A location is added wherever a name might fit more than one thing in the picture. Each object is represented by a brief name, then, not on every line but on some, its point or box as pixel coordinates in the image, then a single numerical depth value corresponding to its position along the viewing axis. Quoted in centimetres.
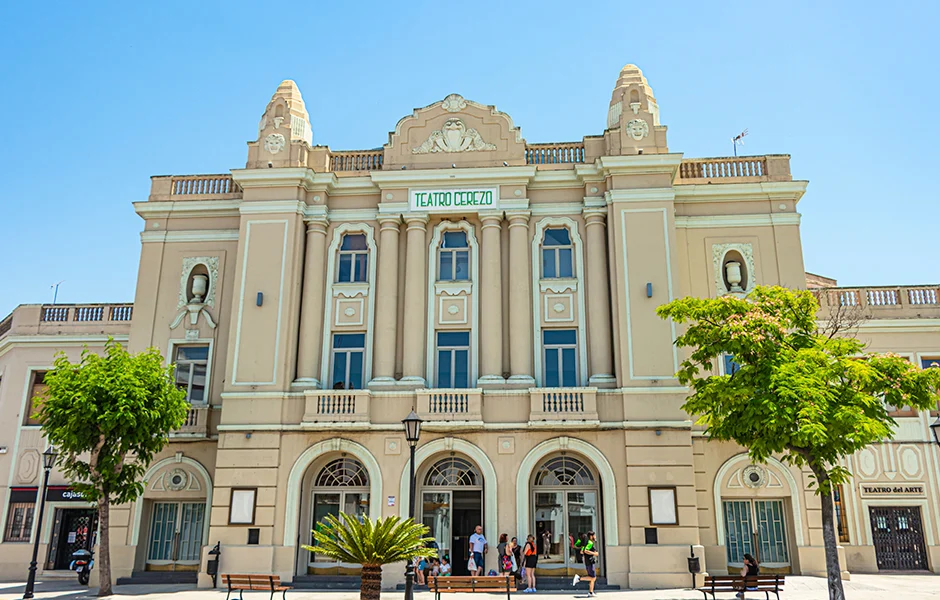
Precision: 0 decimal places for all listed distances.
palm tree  1507
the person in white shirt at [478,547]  2158
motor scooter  2409
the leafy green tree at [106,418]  2080
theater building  2275
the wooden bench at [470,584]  1727
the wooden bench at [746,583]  1734
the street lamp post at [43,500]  2052
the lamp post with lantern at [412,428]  1695
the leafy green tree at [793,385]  1605
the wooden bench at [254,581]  1803
